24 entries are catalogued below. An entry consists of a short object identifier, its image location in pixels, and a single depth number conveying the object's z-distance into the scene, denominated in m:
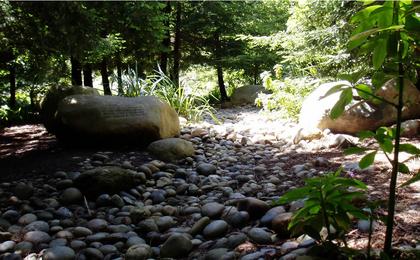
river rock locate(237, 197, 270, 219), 2.69
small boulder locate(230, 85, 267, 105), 13.19
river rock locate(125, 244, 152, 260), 2.30
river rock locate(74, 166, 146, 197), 3.39
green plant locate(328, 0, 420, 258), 1.26
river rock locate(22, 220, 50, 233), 2.76
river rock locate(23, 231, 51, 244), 2.58
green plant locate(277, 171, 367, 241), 1.38
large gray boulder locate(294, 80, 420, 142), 5.04
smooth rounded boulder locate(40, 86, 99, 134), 5.88
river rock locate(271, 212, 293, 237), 2.25
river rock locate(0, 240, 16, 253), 2.44
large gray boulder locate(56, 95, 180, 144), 4.63
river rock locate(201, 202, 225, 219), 2.85
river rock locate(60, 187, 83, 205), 3.29
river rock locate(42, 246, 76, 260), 2.32
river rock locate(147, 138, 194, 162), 4.50
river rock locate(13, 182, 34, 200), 3.35
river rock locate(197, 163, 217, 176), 4.07
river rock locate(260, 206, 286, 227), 2.48
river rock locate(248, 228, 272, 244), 2.24
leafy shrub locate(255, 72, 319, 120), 6.76
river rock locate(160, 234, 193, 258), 2.30
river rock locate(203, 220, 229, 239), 2.54
